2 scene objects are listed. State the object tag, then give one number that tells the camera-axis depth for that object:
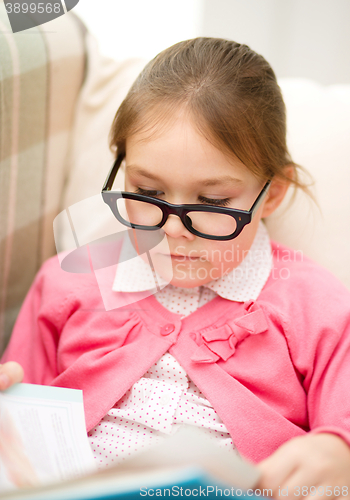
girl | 0.68
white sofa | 0.88
